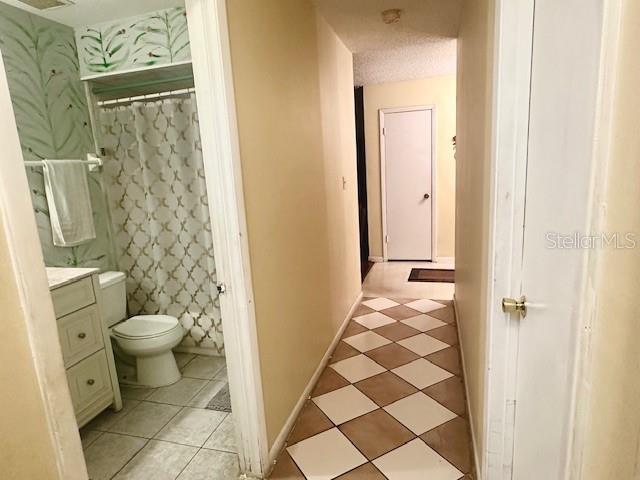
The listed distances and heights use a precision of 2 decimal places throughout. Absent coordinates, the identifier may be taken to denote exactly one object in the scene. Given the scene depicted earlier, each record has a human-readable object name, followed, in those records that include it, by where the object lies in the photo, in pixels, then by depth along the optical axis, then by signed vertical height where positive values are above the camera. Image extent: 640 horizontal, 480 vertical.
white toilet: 2.37 -1.00
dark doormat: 4.38 -1.34
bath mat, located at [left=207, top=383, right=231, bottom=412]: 2.21 -1.34
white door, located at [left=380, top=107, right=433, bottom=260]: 4.88 -0.25
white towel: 2.29 -0.12
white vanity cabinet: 1.87 -0.82
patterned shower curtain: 2.68 -0.25
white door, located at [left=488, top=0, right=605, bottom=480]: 0.85 -0.19
